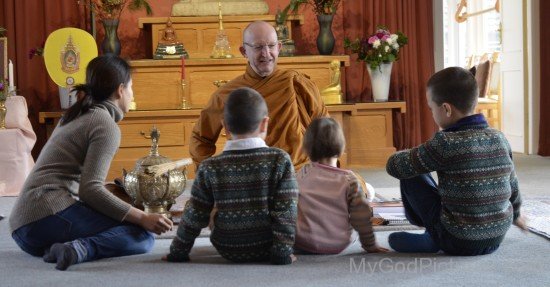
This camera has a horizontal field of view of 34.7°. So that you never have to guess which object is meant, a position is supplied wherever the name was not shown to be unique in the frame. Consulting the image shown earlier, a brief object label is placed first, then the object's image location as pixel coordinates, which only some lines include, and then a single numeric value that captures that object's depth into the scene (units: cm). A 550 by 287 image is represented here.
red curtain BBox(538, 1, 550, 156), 707
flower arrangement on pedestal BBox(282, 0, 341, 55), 662
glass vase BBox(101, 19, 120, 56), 654
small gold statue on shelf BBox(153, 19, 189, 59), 648
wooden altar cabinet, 609
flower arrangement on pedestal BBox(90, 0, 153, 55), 653
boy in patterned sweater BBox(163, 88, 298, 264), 279
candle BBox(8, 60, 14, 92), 572
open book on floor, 363
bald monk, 365
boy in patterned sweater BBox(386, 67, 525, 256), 280
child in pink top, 291
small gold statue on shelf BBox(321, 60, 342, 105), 636
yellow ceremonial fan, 606
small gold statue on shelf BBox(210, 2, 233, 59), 651
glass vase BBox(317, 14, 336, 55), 662
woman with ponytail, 296
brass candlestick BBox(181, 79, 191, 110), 616
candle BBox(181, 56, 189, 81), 596
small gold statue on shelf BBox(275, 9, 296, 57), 656
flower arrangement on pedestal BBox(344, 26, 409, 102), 655
